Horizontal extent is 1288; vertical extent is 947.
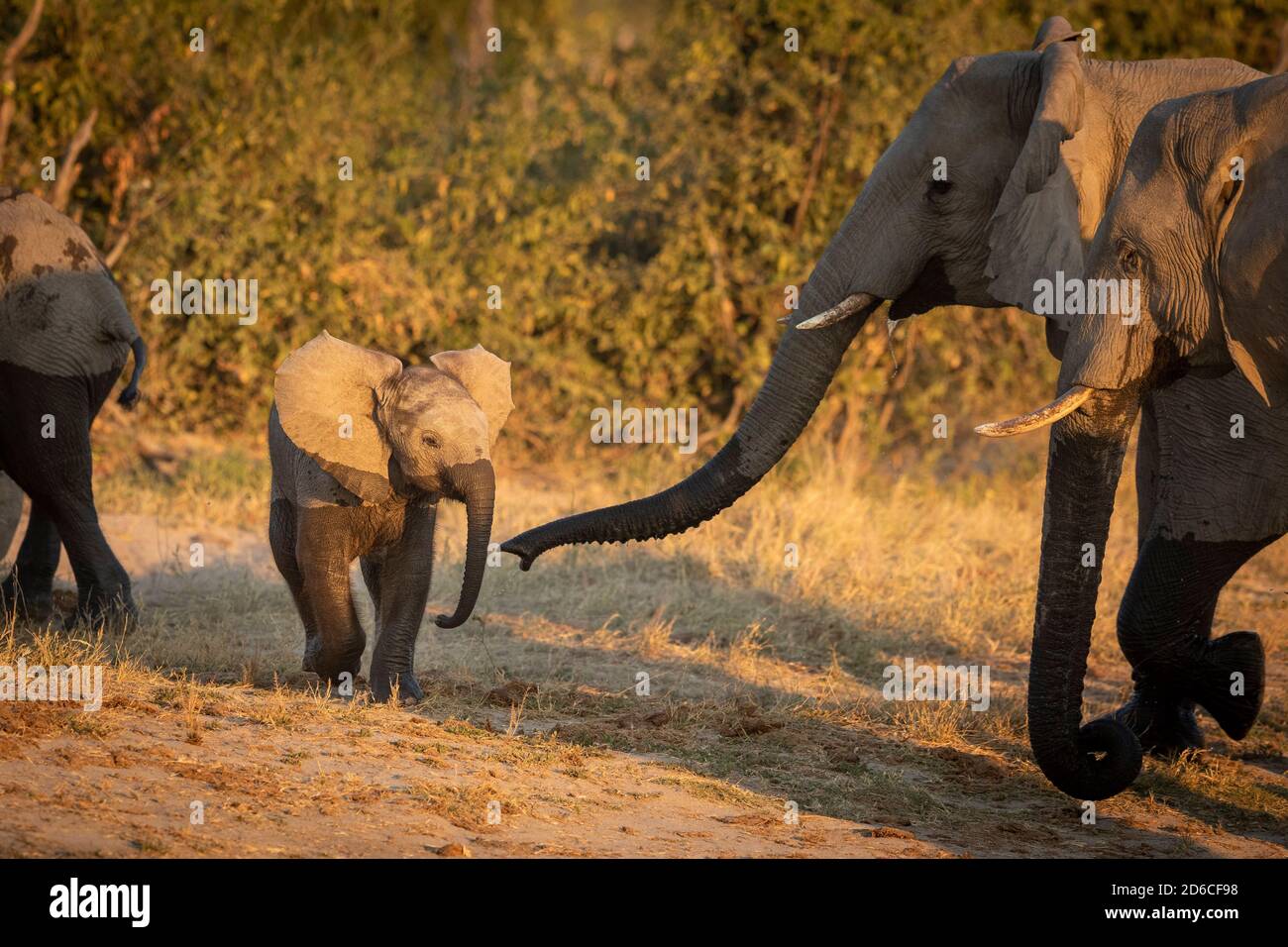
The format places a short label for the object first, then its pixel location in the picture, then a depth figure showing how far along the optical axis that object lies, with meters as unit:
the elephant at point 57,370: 15.26
